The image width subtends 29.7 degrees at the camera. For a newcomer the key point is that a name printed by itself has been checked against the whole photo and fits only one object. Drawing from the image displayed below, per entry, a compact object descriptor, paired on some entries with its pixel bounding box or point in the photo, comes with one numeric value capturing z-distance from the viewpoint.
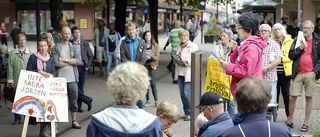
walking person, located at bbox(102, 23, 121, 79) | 18.36
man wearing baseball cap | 4.91
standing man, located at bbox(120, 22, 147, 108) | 11.32
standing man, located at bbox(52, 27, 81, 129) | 10.46
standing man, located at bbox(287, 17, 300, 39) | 19.99
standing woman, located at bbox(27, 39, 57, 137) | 9.66
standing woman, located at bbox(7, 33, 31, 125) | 10.94
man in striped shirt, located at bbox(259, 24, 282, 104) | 8.95
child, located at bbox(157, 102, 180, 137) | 5.77
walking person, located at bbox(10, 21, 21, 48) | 40.05
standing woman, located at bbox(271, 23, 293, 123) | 10.17
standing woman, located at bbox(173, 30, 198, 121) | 11.26
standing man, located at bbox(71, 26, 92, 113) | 11.24
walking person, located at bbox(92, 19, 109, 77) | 20.03
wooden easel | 8.65
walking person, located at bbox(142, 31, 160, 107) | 12.55
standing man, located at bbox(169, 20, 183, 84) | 17.18
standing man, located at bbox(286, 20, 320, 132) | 9.96
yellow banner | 9.43
